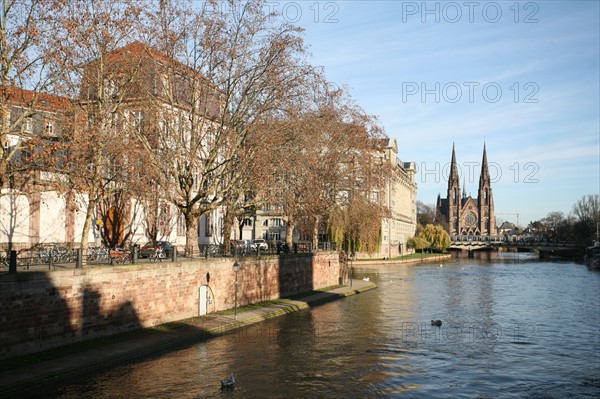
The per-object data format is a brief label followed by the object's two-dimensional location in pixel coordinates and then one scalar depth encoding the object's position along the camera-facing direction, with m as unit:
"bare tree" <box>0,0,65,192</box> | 26.86
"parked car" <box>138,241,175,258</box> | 35.12
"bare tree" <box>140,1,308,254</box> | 35.69
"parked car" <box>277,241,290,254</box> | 51.05
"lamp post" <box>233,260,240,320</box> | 34.81
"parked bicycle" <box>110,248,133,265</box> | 28.97
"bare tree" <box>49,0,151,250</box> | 28.92
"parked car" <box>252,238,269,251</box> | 63.31
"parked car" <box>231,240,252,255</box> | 41.59
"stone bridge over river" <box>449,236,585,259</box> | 149.50
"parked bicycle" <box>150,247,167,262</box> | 33.94
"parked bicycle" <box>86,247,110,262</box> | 30.45
